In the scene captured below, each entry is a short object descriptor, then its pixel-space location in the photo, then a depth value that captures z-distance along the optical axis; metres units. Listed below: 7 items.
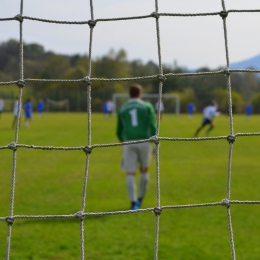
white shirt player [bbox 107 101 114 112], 35.36
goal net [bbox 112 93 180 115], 46.22
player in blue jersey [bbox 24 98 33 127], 22.02
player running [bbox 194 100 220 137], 20.12
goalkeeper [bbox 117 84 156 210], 6.63
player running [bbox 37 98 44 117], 35.69
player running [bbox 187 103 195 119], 38.88
